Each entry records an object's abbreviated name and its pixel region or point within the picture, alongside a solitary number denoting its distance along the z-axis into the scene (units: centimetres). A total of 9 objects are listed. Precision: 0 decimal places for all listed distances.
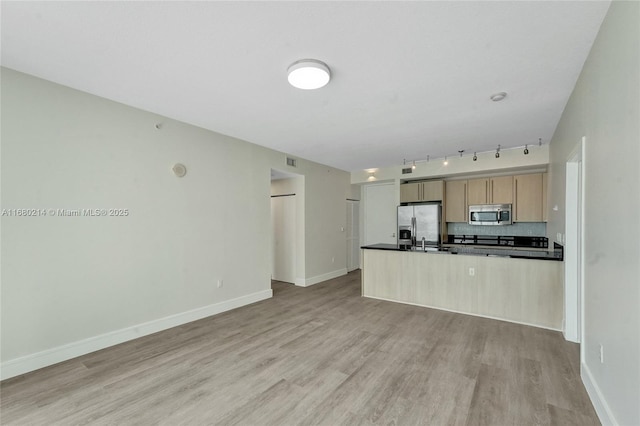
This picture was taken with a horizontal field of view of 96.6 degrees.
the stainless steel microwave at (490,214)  564
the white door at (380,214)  742
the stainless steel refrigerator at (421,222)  624
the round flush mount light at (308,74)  238
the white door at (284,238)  632
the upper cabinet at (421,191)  630
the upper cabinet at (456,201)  616
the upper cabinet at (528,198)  536
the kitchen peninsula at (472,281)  374
